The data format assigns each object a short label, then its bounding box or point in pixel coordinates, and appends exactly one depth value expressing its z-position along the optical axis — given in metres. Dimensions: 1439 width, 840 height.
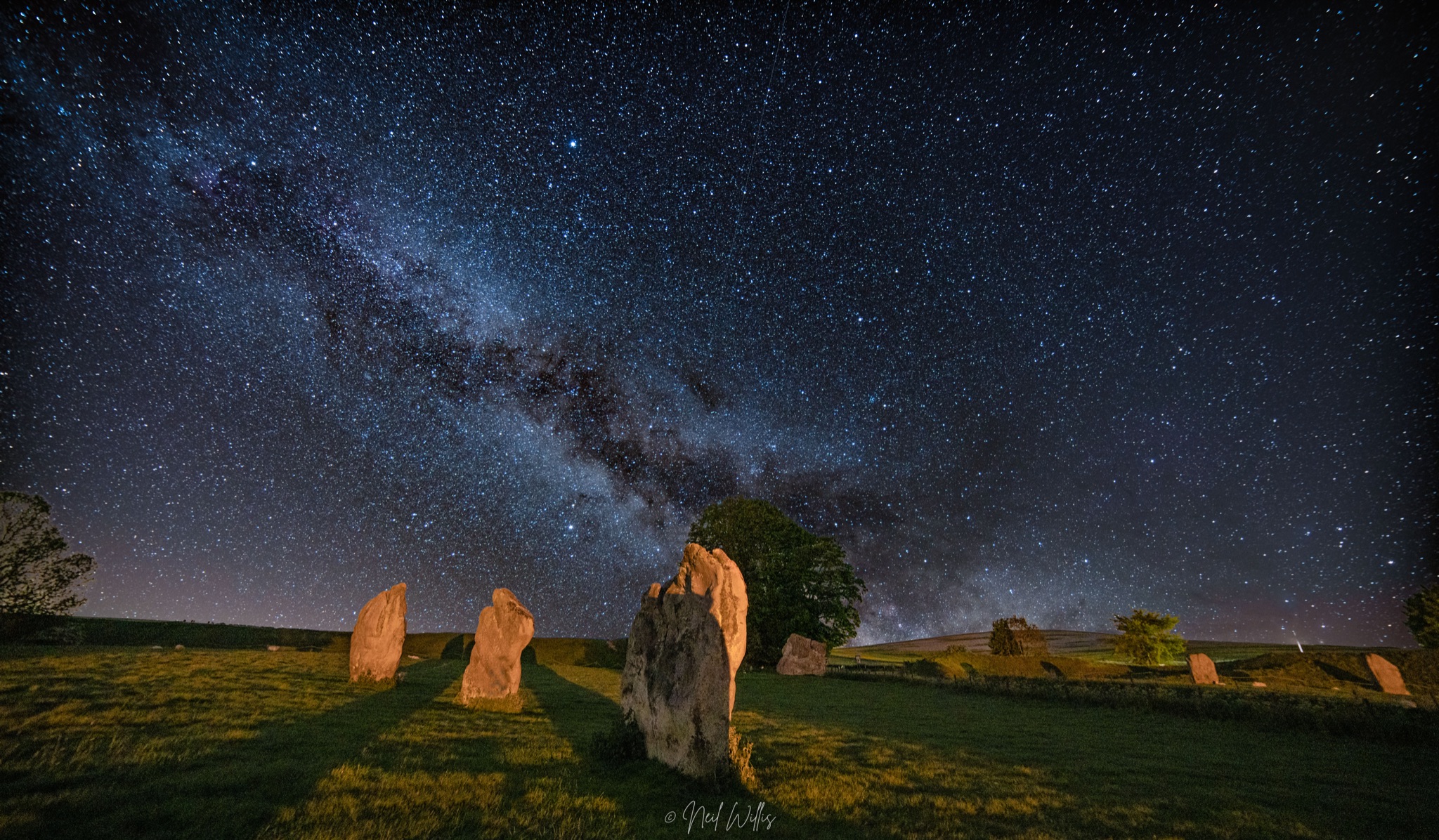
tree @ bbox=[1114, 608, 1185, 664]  56.25
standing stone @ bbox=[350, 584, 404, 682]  18.67
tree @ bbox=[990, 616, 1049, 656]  47.47
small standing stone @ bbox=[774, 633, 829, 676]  36.03
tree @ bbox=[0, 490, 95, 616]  25.41
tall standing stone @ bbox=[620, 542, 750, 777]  8.89
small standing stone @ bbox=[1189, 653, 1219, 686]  29.11
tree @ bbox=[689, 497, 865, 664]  40.34
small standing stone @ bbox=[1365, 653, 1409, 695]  25.42
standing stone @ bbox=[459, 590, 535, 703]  16.27
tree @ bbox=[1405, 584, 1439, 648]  34.34
